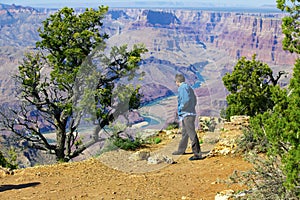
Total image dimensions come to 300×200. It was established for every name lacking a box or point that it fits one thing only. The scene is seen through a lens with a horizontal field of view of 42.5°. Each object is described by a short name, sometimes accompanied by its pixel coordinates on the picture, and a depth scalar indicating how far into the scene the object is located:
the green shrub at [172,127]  18.06
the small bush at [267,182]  6.77
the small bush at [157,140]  16.89
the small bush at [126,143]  15.03
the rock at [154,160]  12.05
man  10.68
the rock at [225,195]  7.73
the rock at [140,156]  12.67
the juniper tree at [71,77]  16.38
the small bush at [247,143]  11.98
